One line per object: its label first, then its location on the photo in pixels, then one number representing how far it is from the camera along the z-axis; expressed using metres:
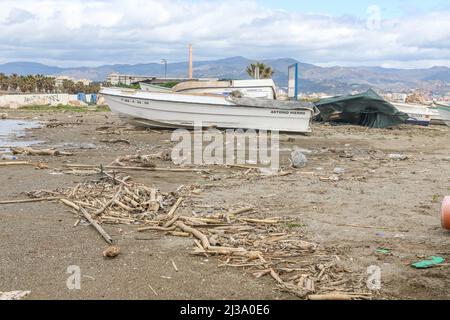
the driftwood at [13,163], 12.01
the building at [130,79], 30.07
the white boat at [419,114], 28.19
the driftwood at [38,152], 13.76
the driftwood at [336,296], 4.52
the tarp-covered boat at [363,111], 24.87
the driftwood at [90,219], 6.28
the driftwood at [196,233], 5.98
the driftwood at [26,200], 8.23
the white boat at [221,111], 20.67
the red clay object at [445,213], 6.38
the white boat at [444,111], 27.66
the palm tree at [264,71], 61.33
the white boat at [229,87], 23.61
